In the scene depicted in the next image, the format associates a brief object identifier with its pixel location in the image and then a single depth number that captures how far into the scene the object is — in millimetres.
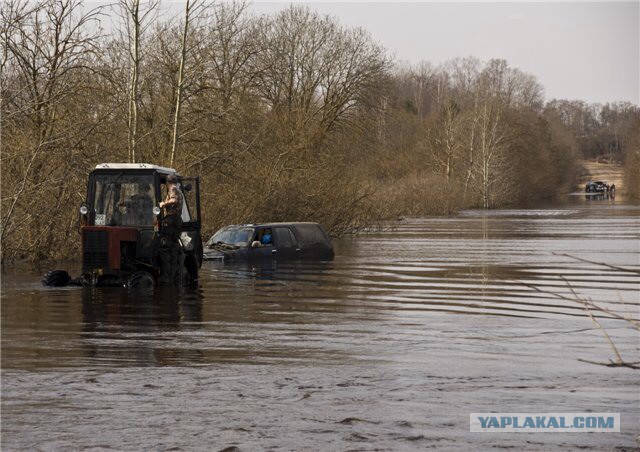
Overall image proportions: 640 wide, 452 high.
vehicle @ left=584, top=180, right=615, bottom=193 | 170750
